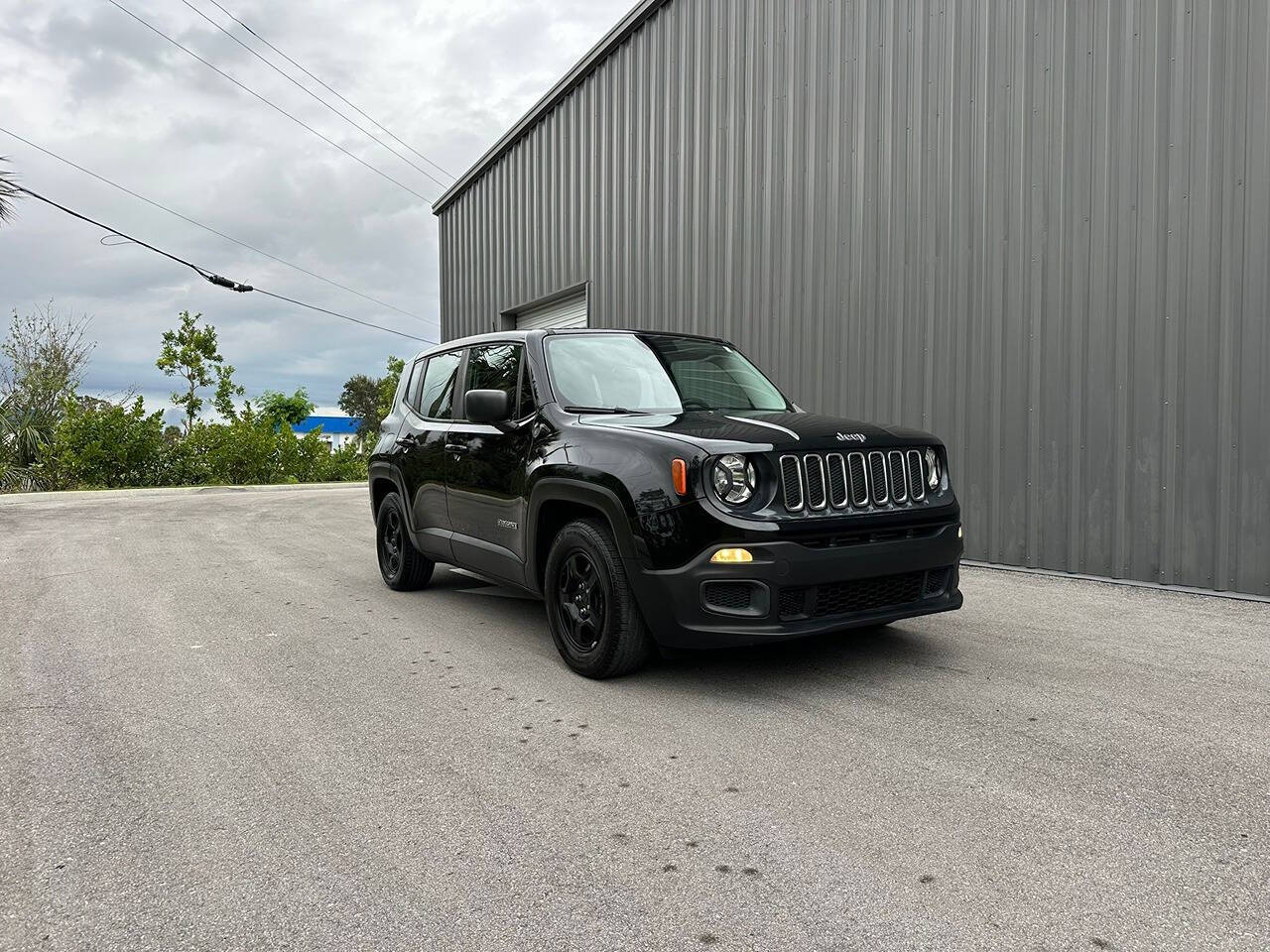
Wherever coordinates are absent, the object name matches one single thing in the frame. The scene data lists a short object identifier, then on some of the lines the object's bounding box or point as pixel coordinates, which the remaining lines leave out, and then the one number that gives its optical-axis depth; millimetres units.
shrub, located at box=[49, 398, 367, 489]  18719
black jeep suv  3791
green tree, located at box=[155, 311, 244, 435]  30141
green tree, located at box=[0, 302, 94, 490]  18547
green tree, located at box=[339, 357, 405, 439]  84062
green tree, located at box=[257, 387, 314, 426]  70688
